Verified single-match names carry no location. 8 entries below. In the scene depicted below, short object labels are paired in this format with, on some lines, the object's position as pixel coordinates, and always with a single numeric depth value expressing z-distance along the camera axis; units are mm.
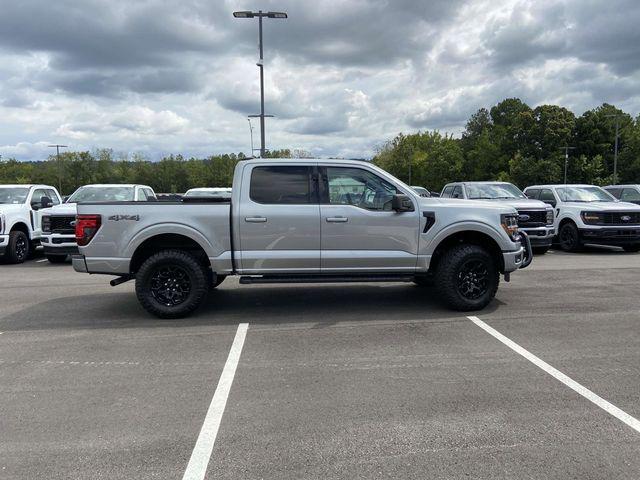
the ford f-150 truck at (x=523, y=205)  12375
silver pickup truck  6453
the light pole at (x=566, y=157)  49425
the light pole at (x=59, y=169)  65375
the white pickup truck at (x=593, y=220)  13172
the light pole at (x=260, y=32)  19703
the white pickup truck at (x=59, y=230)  11414
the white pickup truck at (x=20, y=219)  12211
